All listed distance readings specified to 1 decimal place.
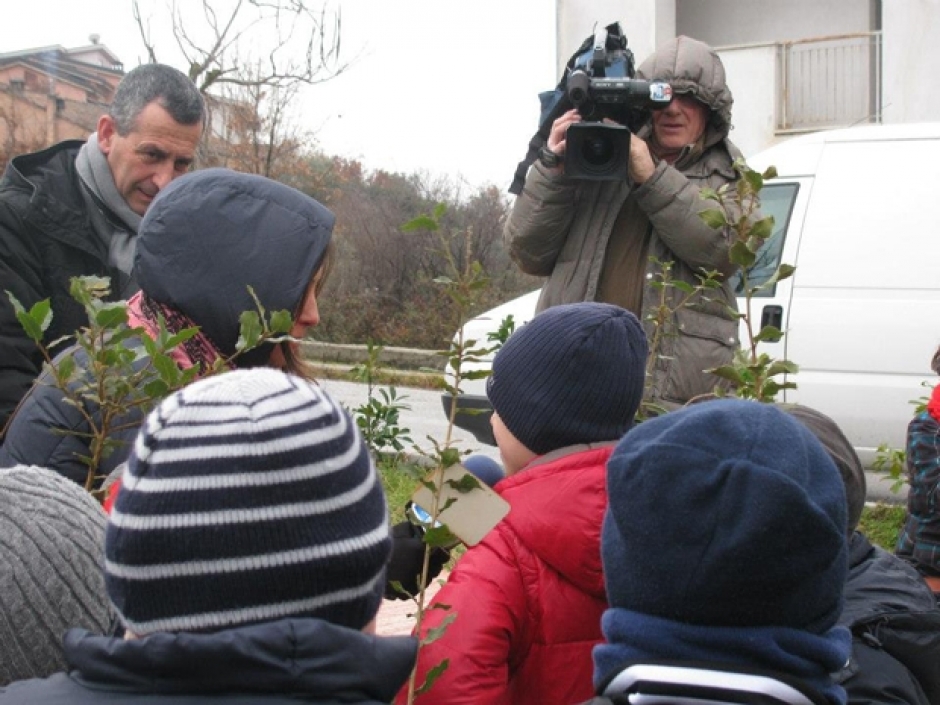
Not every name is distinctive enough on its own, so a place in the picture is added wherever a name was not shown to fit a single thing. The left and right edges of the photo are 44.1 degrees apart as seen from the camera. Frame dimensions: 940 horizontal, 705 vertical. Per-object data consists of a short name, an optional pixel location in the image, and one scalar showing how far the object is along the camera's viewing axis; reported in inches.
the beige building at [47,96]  675.4
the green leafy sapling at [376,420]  102.9
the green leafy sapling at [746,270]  83.1
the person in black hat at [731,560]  52.6
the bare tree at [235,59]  394.6
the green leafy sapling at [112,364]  69.2
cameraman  126.6
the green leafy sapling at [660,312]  99.9
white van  232.2
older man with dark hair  107.3
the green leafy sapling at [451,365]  70.1
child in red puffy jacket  72.5
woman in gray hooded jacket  81.6
